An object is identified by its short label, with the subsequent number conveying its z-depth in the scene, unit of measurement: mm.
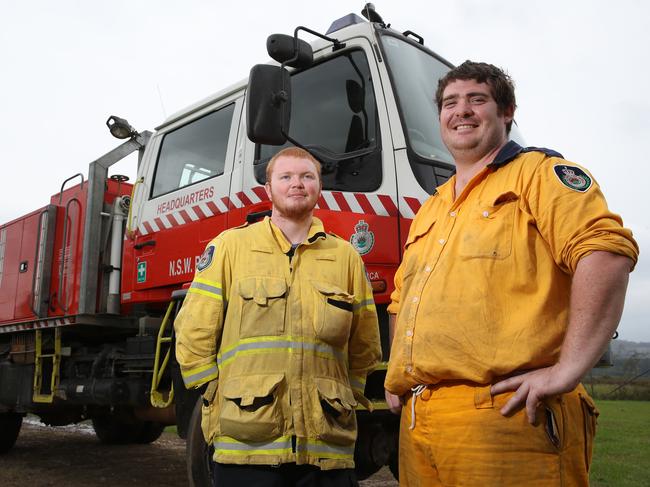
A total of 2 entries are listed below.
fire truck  3344
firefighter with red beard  1982
